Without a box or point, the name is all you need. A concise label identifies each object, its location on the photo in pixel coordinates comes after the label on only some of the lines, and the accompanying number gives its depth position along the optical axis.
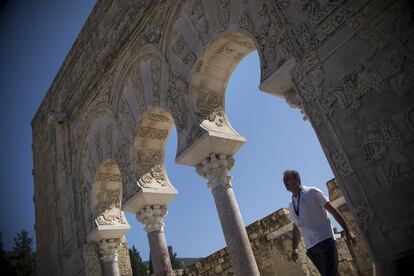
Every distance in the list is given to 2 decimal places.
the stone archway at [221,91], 2.51
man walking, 2.65
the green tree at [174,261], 23.20
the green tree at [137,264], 20.48
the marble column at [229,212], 4.02
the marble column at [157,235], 5.23
